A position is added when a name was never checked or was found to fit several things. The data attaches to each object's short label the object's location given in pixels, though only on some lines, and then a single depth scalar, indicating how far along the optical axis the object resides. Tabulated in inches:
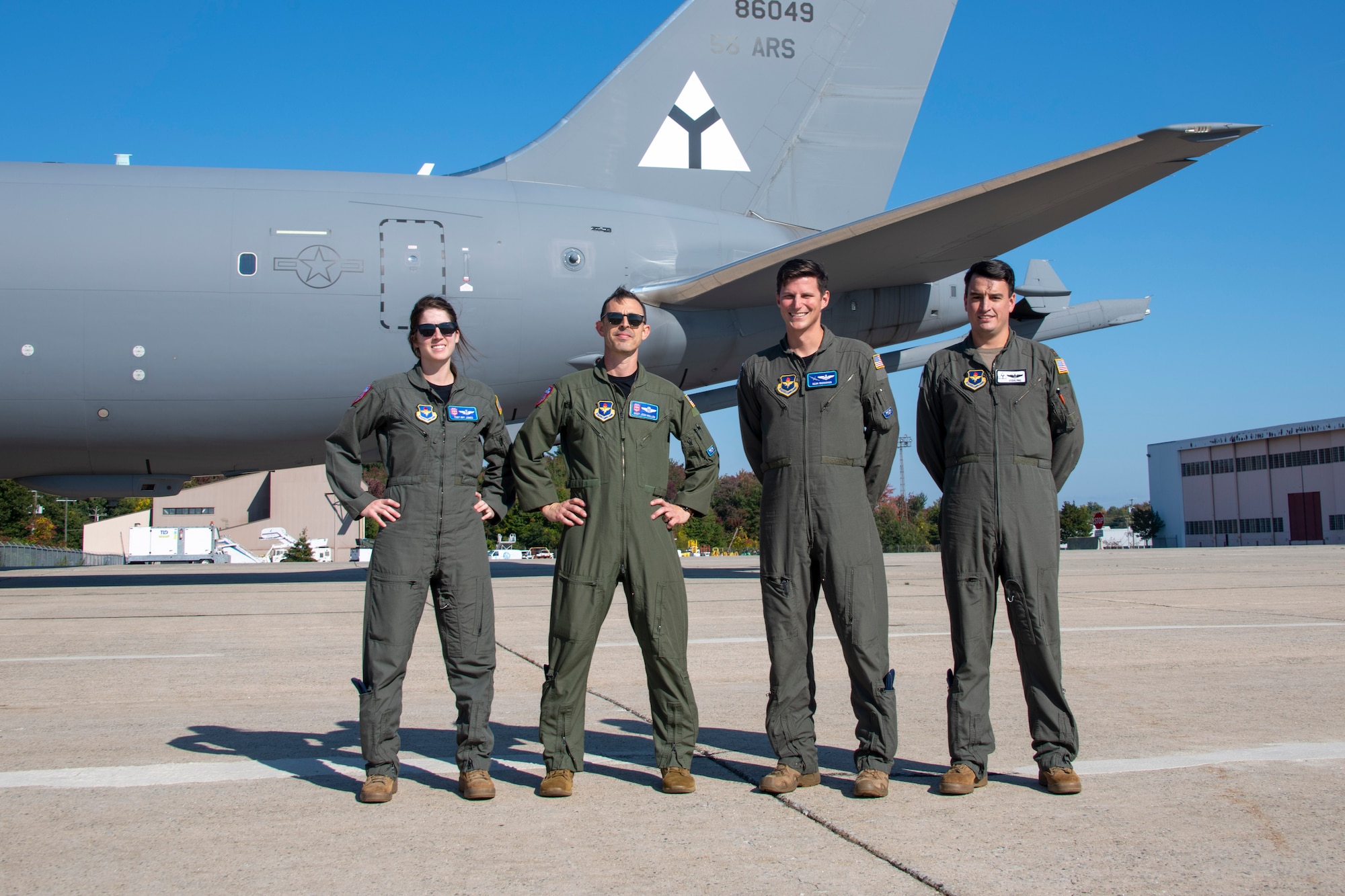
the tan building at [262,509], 2427.4
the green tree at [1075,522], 3190.5
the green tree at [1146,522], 2866.6
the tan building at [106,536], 2486.5
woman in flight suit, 145.9
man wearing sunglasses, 148.9
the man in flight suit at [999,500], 147.6
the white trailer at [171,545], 1593.3
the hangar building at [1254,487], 2320.4
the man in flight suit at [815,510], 147.6
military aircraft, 422.6
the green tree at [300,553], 1994.8
